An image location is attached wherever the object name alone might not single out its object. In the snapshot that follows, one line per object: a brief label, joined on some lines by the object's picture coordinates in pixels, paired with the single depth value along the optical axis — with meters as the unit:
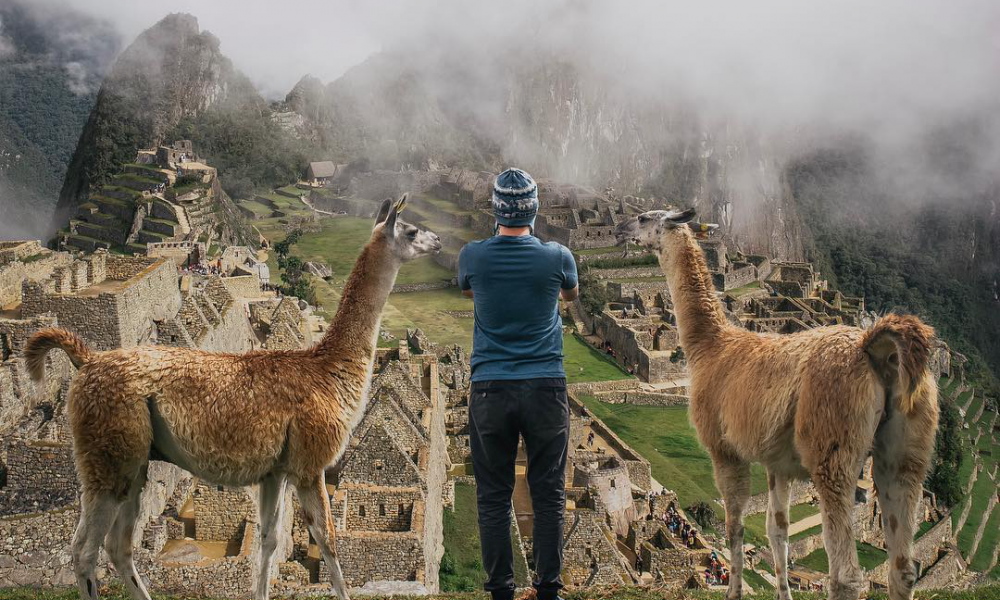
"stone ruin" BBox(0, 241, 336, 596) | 8.55
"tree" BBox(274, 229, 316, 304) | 34.84
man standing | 4.78
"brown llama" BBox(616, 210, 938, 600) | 4.79
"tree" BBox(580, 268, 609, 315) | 42.57
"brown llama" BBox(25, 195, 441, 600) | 5.10
